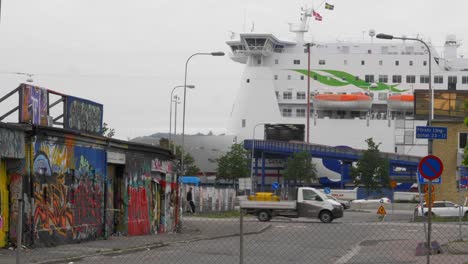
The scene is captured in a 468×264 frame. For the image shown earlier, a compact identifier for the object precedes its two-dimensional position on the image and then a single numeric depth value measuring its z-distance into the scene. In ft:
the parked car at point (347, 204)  222.89
